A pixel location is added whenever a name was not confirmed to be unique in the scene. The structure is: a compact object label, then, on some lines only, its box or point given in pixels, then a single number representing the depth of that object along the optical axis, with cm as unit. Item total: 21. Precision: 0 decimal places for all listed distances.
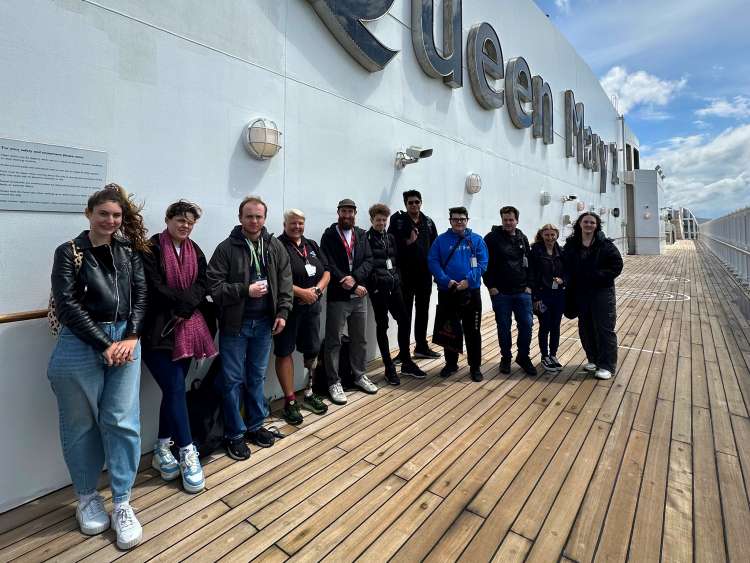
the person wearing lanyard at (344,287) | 331
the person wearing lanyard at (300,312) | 293
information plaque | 201
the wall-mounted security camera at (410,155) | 465
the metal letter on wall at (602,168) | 1458
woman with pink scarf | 214
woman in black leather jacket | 176
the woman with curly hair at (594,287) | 361
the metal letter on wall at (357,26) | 358
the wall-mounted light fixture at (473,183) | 599
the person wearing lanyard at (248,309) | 243
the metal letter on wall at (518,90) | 723
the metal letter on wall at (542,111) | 830
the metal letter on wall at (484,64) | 600
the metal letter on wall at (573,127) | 1051
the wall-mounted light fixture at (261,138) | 302
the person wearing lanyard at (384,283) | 354
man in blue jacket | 371
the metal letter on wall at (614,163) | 1687
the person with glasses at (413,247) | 403
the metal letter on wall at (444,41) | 484
